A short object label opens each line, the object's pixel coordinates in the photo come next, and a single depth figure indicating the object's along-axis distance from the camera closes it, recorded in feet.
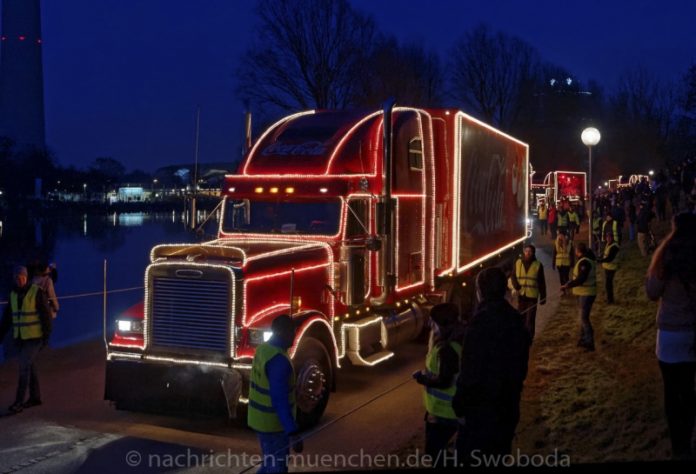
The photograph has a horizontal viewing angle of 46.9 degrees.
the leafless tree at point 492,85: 187.73
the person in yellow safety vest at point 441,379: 19.60
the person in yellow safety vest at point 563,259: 57.72
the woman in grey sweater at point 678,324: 19.43
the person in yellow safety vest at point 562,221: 92.02
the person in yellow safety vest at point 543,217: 136.46
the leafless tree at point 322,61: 126.11
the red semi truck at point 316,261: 29.17
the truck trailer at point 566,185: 152.46
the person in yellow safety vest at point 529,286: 41.01
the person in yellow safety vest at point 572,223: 95.30
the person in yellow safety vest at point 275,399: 19.89
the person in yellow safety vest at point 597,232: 71.61
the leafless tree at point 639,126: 220.23
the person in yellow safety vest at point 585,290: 38.59
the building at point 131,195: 578.86
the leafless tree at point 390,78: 128.16
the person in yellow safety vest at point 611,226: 54.72
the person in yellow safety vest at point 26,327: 32.83
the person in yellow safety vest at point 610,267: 49.21
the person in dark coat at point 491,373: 16.46
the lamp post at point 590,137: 58.29
